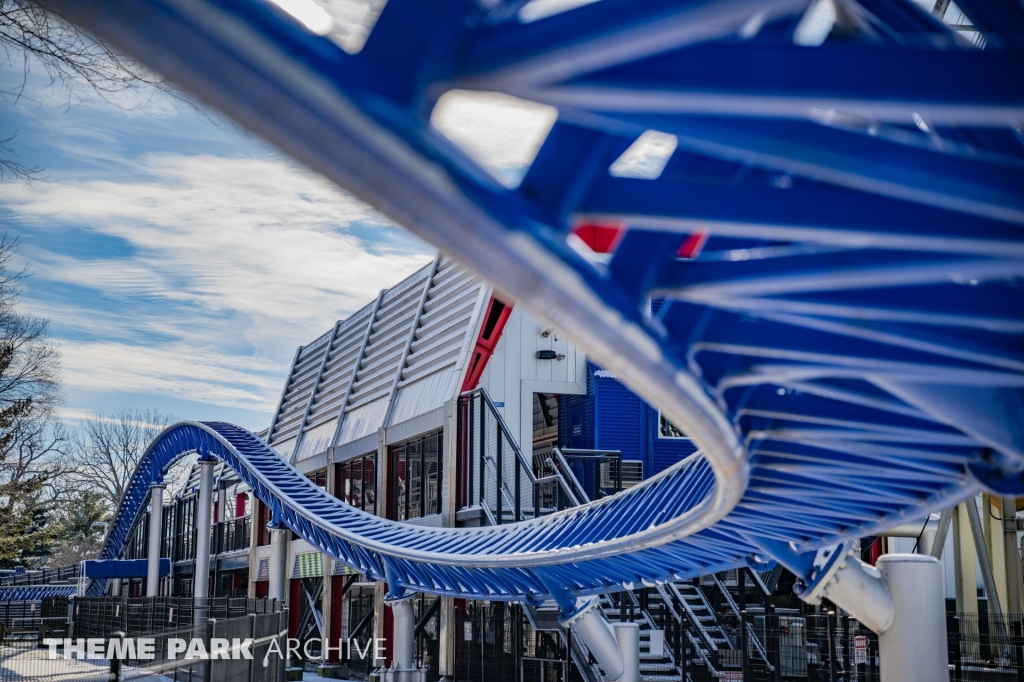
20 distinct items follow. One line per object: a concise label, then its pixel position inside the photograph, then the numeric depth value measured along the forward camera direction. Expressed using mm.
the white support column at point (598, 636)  14930
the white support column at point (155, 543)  28609
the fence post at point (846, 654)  13617
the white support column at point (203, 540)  24922
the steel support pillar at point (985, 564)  20797
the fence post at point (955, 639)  14469
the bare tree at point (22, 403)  30109
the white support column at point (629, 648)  14461
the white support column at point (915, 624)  10297
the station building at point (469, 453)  21172
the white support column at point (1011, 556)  22266
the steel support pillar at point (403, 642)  20203
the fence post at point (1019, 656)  13103
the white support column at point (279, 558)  25373
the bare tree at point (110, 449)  67000
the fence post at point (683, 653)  15586
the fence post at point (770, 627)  18344
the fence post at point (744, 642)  13755
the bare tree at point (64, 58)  8055
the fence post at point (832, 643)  13219
